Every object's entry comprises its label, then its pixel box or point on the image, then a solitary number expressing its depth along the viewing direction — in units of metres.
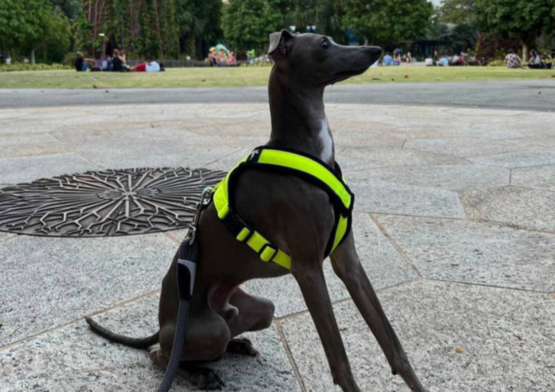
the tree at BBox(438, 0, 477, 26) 84.06
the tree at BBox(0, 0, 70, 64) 50.50
